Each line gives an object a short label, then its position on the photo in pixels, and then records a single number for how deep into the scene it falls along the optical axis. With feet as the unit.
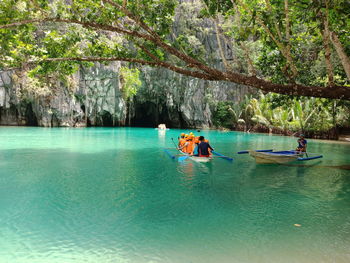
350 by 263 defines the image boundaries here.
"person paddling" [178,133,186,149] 47.93
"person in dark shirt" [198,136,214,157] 39.16
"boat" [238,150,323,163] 40.73
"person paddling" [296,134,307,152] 46.11
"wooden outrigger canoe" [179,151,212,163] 38.86
